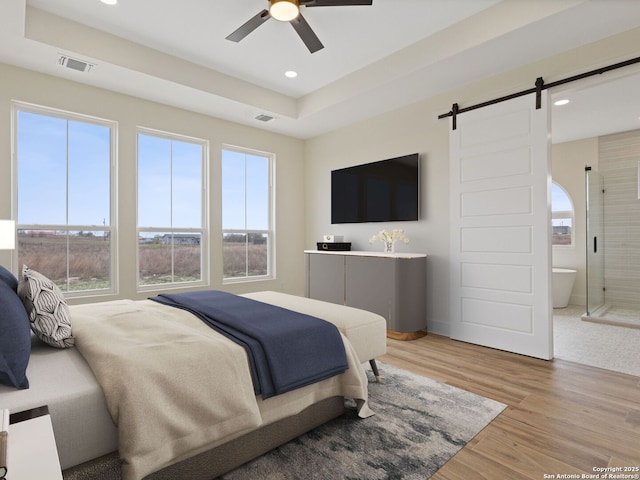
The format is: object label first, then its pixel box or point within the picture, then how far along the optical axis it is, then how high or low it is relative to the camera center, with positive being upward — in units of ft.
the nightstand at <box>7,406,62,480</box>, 2.45 -1.60
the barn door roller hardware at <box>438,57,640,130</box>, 9.26 +4.36
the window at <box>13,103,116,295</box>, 11.80 +1.53
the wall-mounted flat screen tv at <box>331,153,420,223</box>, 14.01 +2.02
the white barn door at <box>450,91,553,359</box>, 10.41 +0.31
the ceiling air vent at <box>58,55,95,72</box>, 10.71 +5.41
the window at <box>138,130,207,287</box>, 14.21 +1.28
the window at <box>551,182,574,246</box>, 19.13 +1.16
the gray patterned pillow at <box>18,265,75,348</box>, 5.52 -1.11
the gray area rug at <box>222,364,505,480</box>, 5.44 -3.49
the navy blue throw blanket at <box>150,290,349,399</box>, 5.44 -1.71
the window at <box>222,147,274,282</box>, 16.62 +1.21
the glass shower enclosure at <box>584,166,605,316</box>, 15.60 -0.13
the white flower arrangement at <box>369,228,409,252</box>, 14.02 +0.05
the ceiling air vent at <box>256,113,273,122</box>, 15.49 +5.33
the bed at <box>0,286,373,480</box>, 4.09 -2.11
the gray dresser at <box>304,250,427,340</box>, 12.46 -1.76
